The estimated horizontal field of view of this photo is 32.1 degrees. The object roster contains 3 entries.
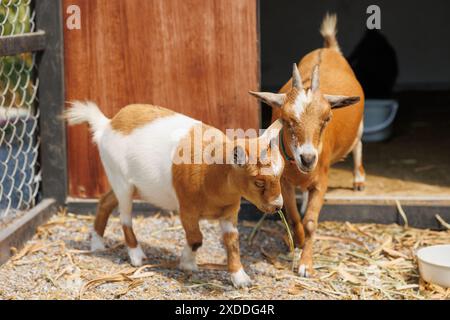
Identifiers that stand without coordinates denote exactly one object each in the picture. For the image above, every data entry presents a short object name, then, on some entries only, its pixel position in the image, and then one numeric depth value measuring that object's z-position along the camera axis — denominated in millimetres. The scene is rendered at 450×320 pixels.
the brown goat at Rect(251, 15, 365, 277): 4184
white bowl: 4316
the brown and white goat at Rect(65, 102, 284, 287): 3951
